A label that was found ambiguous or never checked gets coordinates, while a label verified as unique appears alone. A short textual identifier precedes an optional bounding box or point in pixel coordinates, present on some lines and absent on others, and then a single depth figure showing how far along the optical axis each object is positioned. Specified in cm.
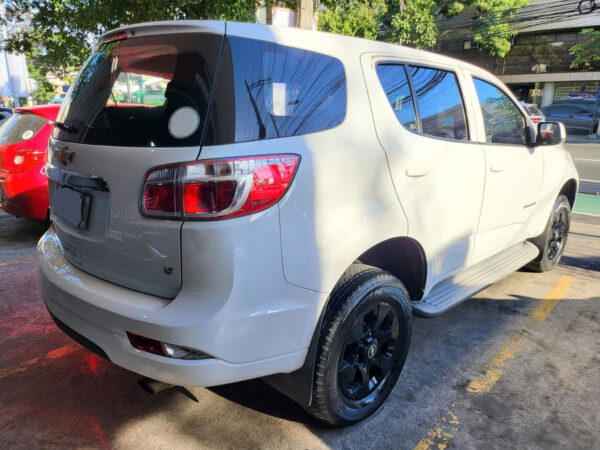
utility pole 729
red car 493
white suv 170
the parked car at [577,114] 2423
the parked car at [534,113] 1898
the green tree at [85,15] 716
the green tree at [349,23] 2581
